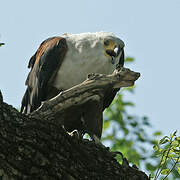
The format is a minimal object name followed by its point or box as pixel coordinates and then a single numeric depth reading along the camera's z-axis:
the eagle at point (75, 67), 10.31
